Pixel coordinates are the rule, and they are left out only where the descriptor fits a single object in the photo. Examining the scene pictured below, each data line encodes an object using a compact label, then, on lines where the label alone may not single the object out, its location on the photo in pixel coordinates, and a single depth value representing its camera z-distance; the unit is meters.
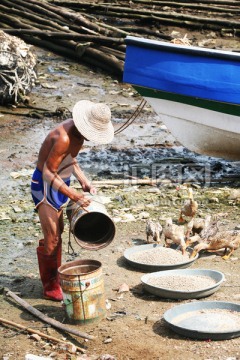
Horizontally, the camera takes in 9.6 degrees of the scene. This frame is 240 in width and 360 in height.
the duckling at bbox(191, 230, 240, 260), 15.38
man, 12.96
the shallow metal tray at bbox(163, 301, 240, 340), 12.01
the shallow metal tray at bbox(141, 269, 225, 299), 13.41
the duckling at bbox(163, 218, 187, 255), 15.41
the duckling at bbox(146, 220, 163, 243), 15.85
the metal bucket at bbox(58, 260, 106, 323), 12.56
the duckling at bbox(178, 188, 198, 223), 16.91
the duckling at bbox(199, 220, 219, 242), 15.55
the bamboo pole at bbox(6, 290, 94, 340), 12.24
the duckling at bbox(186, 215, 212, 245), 16.01
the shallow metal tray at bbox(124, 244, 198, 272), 14.55
